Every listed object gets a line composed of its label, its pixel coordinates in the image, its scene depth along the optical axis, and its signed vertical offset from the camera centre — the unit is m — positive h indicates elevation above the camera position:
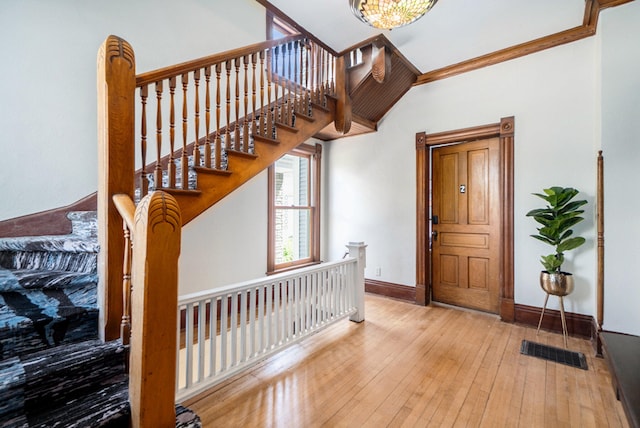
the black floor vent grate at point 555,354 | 2.34 -1.21
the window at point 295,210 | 3.96 +0.08
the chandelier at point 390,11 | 2.04 +1.51
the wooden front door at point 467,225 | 3.40 -0.13
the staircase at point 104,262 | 0.98 -0.25
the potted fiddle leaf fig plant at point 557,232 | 2.58 -0.16
